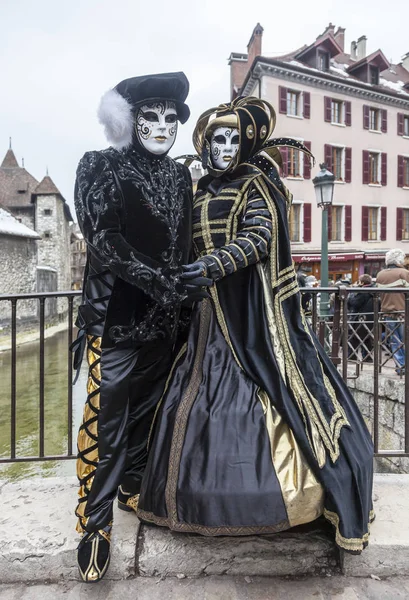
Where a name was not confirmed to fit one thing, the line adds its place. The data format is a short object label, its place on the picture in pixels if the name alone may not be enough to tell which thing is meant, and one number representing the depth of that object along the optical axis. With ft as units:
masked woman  5.03
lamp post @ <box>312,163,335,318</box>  24.23
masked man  4.96
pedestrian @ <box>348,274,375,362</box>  21.15
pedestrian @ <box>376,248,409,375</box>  19.61
